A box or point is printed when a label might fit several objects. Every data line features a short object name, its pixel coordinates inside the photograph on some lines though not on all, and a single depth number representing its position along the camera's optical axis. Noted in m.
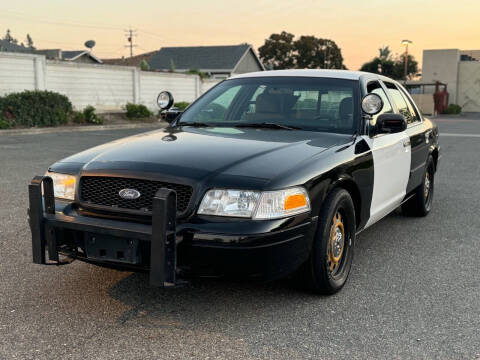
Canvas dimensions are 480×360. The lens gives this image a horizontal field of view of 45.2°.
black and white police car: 3.16
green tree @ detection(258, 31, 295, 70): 81.50
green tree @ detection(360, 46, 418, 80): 74.00
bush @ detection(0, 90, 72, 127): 19.09
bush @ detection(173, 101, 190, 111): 28.28
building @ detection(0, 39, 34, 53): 48.86
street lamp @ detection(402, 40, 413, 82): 39.47
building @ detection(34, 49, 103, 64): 51.78
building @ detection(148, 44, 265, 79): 53.56
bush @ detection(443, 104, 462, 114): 44.50
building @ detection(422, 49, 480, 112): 48.94
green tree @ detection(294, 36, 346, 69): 82.12
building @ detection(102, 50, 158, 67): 68.47
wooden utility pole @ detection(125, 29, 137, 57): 105.89
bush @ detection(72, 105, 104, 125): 21.97
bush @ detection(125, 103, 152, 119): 24.91
